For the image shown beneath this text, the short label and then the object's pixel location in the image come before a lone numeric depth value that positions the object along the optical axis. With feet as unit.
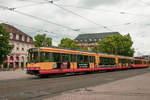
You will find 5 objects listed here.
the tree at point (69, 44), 189.32
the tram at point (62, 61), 51.85
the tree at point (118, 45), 182.19
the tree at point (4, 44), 114.32
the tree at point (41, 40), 150.00
